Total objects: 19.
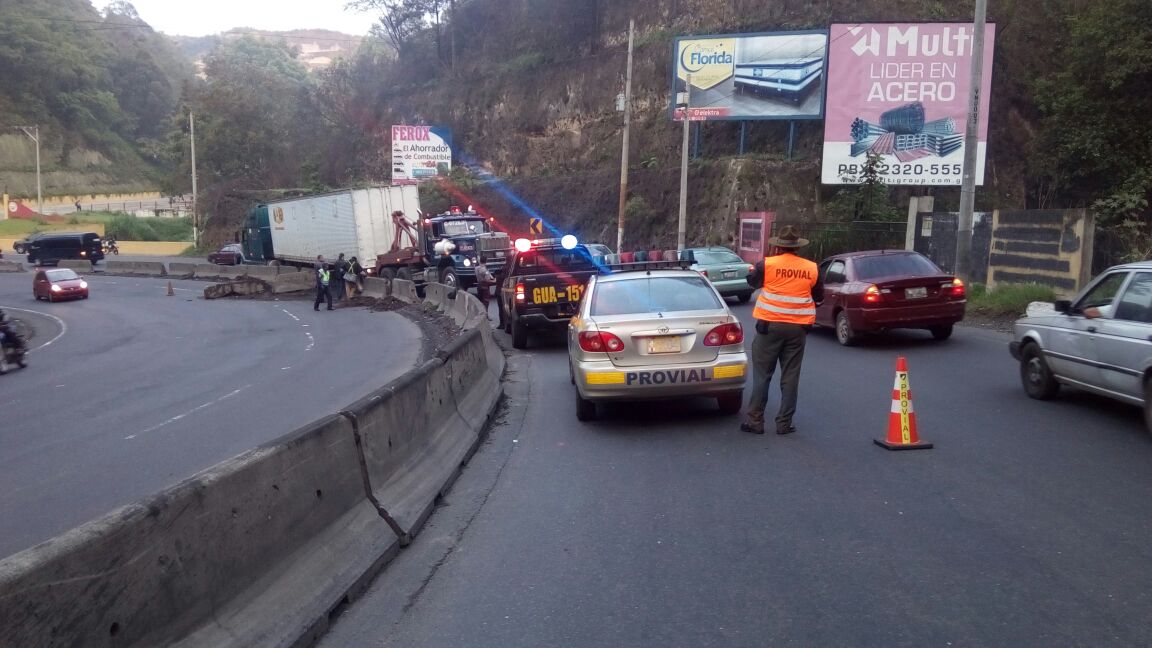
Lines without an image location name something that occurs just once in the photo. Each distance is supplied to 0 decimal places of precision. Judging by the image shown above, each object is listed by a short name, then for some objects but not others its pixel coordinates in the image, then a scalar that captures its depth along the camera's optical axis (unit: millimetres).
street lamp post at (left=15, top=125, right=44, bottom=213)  87325
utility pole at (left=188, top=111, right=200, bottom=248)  69794
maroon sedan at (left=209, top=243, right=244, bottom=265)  54094
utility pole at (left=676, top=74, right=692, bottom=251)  34781
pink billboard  33906
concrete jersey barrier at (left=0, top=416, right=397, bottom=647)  3117
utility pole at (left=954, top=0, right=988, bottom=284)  19609
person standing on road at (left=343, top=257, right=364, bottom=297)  32406
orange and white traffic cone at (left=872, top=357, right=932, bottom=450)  8055
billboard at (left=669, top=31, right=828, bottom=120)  37344
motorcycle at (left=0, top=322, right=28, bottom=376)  19844
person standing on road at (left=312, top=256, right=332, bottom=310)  31281
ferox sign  53906
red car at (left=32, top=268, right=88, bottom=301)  39656
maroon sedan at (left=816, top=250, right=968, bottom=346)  14273
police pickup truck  15961
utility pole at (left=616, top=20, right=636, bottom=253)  35094
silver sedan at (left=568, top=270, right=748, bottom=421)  9117
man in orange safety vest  8711
